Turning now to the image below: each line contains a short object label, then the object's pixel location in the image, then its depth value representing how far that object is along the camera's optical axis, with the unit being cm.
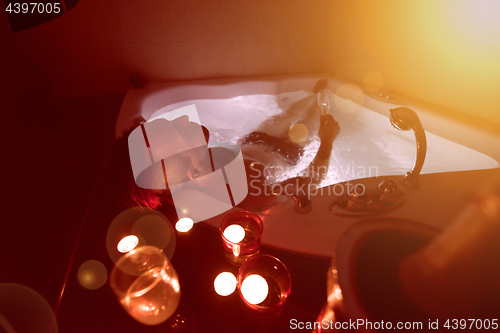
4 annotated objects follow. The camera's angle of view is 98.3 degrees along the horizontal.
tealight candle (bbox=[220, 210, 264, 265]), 44
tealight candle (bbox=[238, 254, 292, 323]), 36
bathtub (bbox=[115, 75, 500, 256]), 53
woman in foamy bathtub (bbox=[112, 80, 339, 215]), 64
